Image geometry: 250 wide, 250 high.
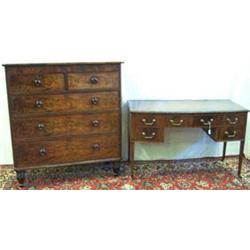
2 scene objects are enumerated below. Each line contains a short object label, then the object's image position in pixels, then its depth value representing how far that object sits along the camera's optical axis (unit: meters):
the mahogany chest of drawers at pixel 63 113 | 2.38
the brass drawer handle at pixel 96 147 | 2.63
